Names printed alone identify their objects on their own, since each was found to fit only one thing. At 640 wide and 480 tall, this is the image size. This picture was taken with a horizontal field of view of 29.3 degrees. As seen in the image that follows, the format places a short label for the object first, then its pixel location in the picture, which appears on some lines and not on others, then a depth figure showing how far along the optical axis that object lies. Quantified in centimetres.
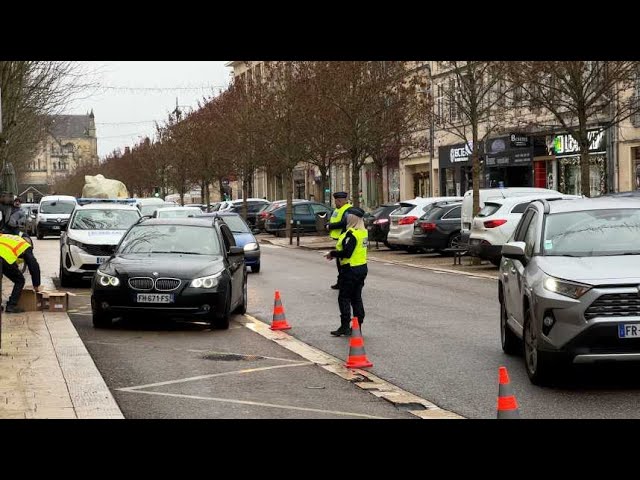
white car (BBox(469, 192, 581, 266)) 2600
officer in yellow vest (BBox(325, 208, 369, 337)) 1477
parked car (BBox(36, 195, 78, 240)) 5250
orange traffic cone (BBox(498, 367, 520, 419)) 855
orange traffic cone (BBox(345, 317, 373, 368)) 1232
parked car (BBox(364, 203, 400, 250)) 3791
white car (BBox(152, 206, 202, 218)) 3319
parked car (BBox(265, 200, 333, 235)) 5103
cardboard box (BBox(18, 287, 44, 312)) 1778
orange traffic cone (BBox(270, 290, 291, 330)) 1595
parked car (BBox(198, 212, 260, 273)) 2723
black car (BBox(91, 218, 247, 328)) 1540
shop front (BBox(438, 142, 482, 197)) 5397
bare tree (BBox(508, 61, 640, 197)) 2934
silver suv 1014
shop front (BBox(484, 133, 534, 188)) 4781
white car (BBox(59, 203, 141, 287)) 2302
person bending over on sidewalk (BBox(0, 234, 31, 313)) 1598
